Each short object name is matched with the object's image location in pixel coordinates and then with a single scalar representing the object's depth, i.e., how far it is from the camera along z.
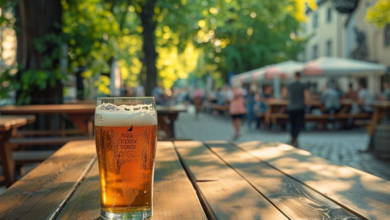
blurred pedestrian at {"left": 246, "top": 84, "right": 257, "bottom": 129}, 18.11
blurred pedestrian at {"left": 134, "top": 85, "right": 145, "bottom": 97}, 22.43
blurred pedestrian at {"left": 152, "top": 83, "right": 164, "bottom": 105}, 19.86
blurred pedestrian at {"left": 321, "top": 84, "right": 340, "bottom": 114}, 16.72
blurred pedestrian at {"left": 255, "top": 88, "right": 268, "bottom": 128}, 17.94
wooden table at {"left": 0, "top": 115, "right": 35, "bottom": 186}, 4.76
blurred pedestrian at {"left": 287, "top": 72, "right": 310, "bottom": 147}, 11.65
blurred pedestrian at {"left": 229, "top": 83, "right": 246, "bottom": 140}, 13.88
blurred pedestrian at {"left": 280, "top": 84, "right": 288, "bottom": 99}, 18.00
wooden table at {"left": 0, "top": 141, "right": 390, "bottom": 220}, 1.51
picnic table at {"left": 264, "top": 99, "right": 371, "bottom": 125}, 16.58
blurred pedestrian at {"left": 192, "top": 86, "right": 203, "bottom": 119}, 26.13
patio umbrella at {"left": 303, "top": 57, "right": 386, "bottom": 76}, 17.75
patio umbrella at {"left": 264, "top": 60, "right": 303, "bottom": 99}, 20.66
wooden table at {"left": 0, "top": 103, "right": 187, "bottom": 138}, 6.43
